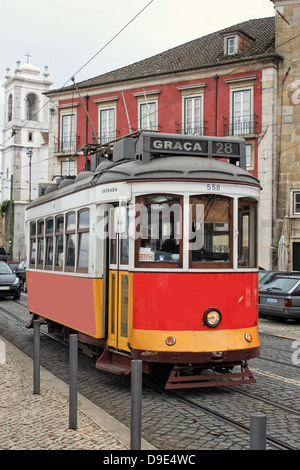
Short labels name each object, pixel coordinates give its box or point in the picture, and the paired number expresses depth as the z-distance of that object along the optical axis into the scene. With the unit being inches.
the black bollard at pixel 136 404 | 213.8
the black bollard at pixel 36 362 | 327.3
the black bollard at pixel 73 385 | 262.2
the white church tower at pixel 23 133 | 3348.9
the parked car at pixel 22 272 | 1147.3
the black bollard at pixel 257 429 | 153.3
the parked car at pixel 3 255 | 1604.0
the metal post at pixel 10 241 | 2357.5
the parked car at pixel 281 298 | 703.7
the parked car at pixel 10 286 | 937.5
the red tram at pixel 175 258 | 322.3
